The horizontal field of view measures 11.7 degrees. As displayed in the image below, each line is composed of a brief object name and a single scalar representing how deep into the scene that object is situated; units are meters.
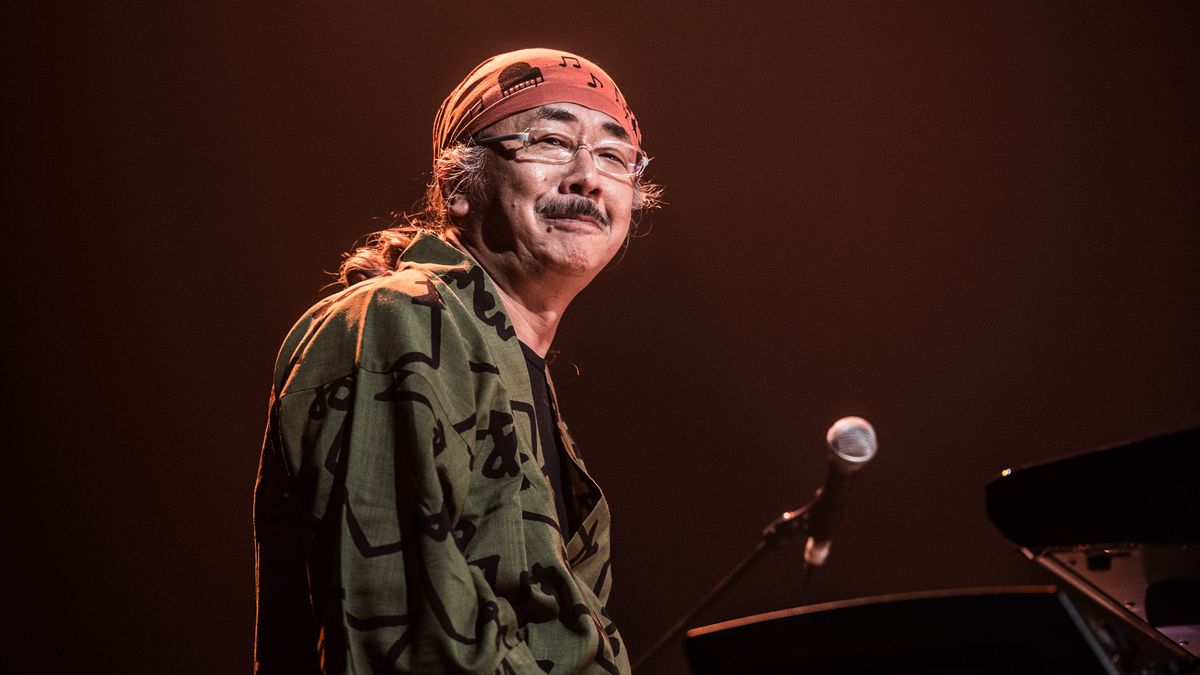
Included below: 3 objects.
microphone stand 5.71
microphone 5.64
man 5.19
